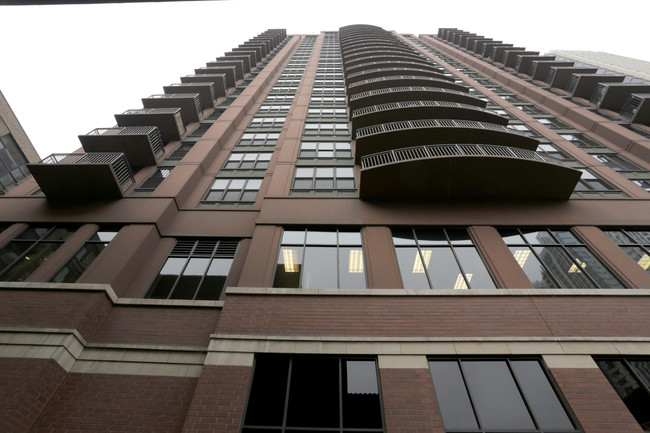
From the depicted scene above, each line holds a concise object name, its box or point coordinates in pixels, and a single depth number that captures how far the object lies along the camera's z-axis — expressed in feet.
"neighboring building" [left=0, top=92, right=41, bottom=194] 83.92
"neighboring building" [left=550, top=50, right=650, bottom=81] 129.22
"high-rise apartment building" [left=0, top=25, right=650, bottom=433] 22.49
